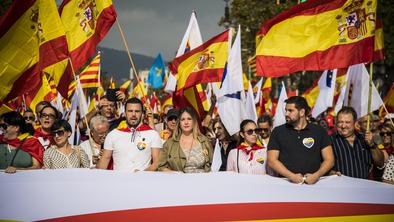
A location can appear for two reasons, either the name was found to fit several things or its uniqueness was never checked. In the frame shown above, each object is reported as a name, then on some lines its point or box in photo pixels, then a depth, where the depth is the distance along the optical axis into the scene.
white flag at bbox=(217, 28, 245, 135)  9.30
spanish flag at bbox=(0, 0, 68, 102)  8.88
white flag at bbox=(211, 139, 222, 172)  7.30
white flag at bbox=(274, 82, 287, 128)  12.06
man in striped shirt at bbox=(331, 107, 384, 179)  7.42
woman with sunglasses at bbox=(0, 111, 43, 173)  7.25
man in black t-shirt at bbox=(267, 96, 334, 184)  6.48
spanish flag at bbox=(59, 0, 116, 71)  10.02
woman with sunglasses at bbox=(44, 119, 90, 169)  7.77
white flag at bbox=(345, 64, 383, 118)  10.76
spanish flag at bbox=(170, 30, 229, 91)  11.23
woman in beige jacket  7.37
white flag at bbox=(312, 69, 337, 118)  14.58
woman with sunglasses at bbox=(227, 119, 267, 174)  7.75
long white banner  5.79
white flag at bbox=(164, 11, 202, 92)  12.54
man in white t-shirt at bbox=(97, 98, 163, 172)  7.38
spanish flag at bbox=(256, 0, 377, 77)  9.23
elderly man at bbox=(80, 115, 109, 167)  8.84
